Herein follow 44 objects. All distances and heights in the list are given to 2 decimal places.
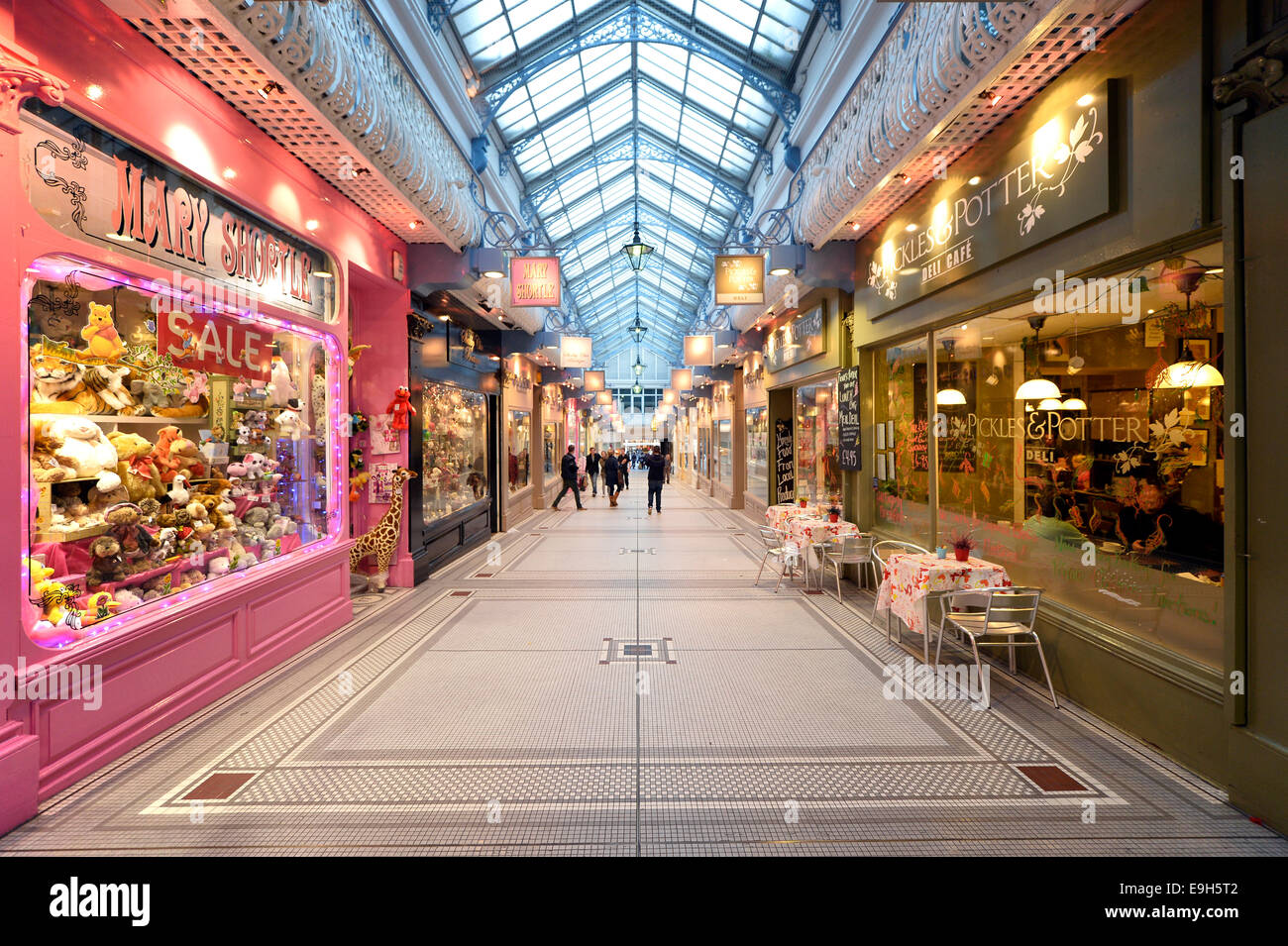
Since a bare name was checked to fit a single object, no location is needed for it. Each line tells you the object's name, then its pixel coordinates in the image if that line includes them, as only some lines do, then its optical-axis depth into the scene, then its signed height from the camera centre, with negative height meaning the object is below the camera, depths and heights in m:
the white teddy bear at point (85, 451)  3.21 +0.09
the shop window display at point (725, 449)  17.20 +0.31
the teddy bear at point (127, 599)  3.54 -0.72
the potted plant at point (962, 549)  4.70 -0.66
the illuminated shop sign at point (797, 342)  8.74 +1.80
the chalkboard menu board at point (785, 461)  11.69 -0.02
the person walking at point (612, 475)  16.88 -0.36
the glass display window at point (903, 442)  6.15 +0.16
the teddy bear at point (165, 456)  3.92 +0.07
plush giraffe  6.98 -0.81
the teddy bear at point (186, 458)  4.05 +0.06
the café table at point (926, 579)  4.46 -0.85
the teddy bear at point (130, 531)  3.54 -0.35
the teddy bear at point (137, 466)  3.64 +0.01
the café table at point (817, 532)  6.75 -0.77
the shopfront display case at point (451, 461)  7.70 +0.04
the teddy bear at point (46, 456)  3.08 +0.06
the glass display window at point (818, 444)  9.09 +0.23
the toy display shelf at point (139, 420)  3.52 +0.28
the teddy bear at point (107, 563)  3.42 -0.52
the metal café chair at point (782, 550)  6.94 -0.99
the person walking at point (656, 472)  14.62 -0.24
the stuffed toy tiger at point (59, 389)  3.14 +0.40
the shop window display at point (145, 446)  3.16 +0.13
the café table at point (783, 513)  7.86 -0.67
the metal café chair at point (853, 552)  6.42 -0.94
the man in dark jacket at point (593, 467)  19.34 -0.14
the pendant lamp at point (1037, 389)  4.52 +0.49
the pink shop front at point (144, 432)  2.94 +0.20
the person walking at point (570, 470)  15.02 -0.17
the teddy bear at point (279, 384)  5.06 +0.64
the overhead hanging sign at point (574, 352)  13.45 +2.31
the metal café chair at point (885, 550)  5.57 -0.89
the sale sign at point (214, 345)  4.01 +0.82
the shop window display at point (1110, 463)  3.38 -0.04
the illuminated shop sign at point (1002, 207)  3.64 +1.74
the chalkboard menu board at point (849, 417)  7.35 +0.49
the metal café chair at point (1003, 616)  4.01 -1.04
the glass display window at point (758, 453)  12.88 +0.16
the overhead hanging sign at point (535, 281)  8.15 +2.29
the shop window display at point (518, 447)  13.03 +0.34
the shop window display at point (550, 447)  17.20 +0.44
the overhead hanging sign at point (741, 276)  8.01 +2.27
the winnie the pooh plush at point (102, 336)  3.43 +0.71
